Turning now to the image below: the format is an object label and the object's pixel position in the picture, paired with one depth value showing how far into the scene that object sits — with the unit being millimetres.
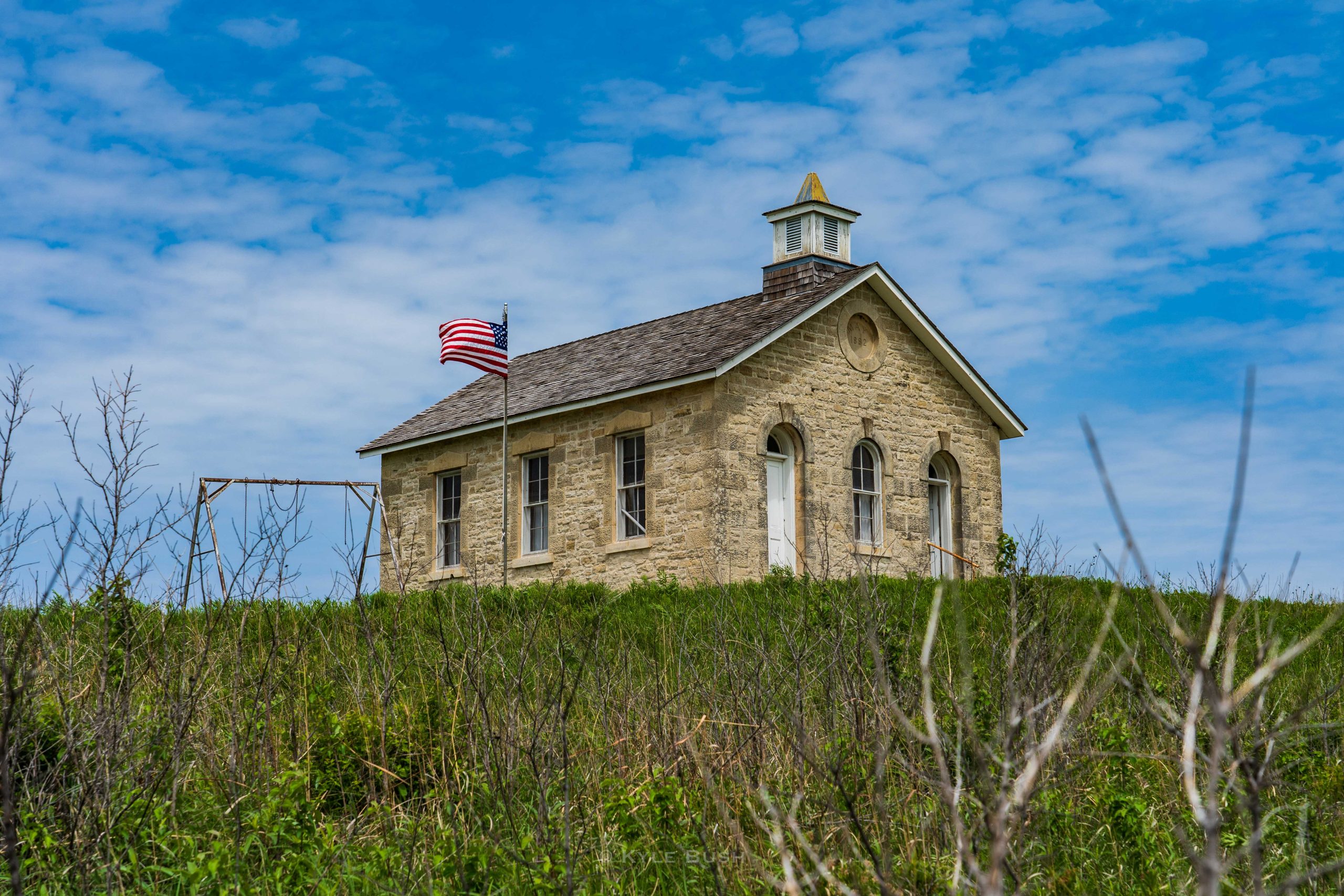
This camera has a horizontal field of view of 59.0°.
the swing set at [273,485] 12109
